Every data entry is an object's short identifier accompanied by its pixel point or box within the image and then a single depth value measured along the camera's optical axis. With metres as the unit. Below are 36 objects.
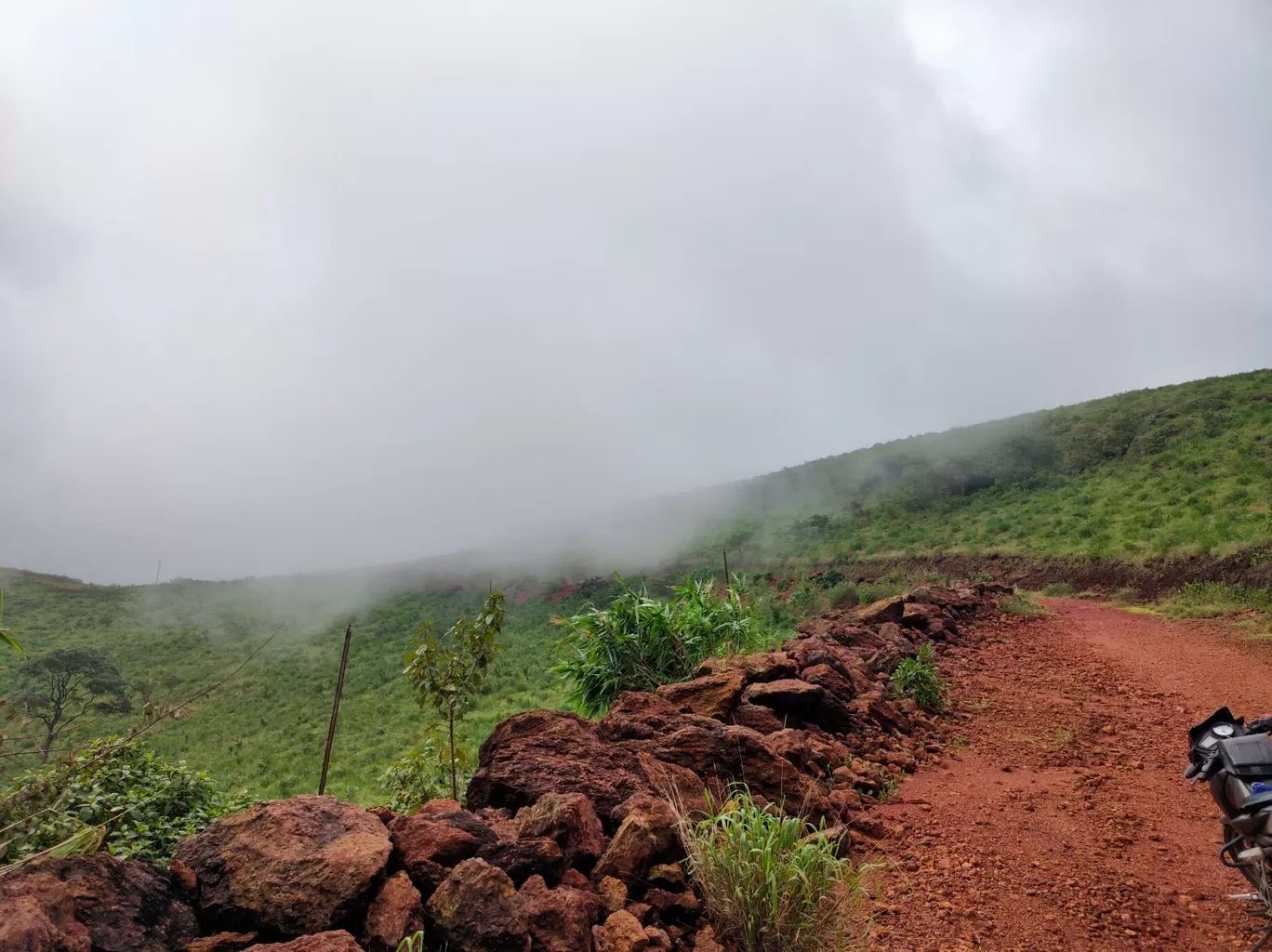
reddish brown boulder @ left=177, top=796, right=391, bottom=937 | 2.84
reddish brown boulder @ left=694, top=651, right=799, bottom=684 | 7.12
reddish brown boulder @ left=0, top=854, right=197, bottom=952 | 2.31
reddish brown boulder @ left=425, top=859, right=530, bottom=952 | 2.86
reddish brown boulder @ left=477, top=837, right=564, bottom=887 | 3.36
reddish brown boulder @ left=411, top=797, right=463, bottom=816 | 3.79
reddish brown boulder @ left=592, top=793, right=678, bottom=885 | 3.56
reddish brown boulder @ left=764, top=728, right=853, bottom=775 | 5.41
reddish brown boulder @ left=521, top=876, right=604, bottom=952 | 2.98
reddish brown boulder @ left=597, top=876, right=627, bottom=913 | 3.36
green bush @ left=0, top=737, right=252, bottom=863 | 3.64
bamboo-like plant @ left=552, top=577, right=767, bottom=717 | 8.58
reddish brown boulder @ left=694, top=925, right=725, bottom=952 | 3.24
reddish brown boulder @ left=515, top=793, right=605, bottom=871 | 3.66
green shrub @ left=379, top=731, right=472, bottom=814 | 5.96
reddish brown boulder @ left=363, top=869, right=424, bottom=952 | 2.81
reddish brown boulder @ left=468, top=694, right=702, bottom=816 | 4.37
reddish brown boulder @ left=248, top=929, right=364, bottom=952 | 2.51
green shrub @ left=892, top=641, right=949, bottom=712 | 7.75
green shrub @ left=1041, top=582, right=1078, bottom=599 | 18.80
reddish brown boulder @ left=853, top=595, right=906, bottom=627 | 11.30
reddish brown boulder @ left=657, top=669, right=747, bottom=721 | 6.46
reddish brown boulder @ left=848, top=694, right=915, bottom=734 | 6.84
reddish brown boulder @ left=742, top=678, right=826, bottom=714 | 6.56
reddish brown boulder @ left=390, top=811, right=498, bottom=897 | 3.18
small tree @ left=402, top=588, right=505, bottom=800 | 6.20
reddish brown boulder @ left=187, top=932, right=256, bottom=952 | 2.69
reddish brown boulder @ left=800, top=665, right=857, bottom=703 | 7.05
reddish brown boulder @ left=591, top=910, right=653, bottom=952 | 3.06
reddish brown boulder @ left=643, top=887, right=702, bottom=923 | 3.48
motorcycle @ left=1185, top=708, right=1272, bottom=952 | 3.19
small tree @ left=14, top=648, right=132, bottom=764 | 21.62
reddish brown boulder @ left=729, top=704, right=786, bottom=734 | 6.21
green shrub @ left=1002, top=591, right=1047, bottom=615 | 13.64
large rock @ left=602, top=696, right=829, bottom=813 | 5.06
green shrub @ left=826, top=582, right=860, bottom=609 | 19.72
